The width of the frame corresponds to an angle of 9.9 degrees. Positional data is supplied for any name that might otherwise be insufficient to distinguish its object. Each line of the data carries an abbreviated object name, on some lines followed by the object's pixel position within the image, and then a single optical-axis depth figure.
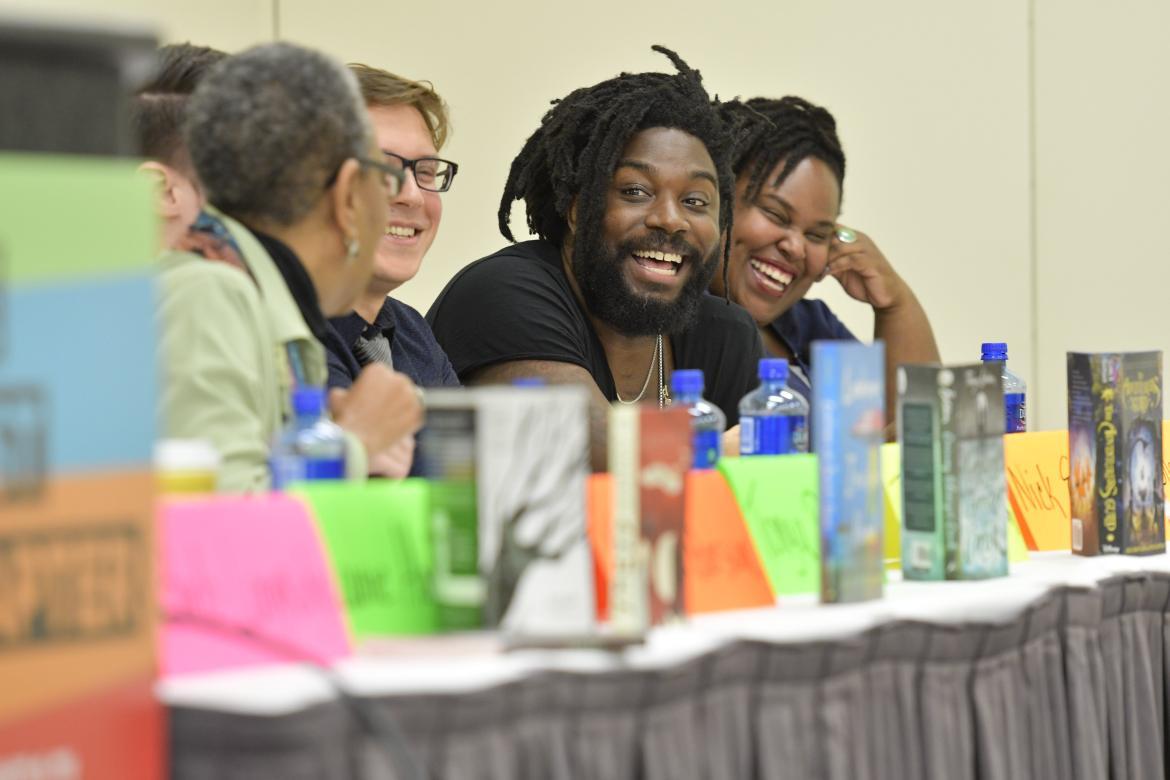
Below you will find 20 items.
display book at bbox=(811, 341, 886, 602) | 6.02
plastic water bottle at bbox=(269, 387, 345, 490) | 5.98
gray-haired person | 6.09
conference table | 5.70
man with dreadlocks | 7.10
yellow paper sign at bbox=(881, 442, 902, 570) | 6.23
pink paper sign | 5.76
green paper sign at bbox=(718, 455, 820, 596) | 6.09
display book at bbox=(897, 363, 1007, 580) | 6.13
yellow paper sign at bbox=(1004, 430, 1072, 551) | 6.39
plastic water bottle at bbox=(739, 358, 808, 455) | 6.42
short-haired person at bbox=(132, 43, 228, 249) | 6.66
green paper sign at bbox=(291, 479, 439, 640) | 5.83
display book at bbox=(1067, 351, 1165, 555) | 6.29
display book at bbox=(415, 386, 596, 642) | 5.82
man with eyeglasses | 6.93
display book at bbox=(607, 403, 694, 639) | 5.85
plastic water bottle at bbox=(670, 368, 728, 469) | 6.23
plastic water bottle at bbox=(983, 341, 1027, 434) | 6.75
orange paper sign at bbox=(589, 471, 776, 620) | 5.98
